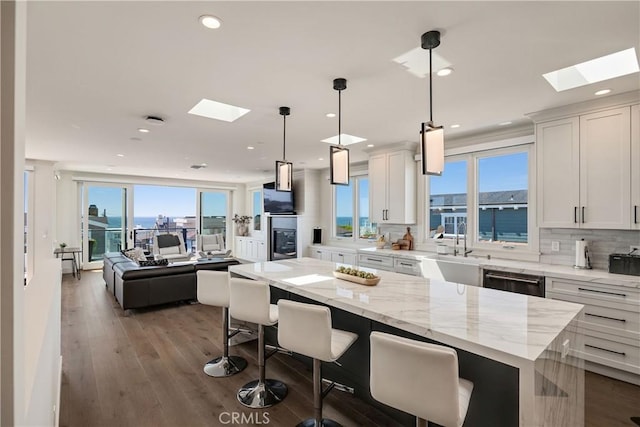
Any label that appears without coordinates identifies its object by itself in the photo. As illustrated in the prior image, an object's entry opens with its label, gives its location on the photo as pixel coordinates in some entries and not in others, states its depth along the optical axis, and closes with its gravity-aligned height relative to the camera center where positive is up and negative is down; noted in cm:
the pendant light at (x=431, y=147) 216 +48
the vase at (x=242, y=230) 1048 -50
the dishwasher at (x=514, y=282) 333 -75
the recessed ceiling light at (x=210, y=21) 183 +116
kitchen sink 382 -70
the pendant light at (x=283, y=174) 346 +46
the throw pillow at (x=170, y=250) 771 -88
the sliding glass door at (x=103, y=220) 834 -14
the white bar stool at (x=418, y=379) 131 -73
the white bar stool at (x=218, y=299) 294 -80
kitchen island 133 -58
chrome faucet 457 -31
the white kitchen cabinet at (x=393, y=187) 514 +48
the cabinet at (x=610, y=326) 279 -102
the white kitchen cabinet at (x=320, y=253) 655 -83
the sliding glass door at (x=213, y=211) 1036 +13
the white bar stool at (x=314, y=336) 189 -77
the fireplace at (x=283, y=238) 755 -57
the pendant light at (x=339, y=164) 293 +48
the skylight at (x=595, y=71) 254 +125
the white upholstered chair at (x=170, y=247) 754 -81
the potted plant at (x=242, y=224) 1048 -30
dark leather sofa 472 -106
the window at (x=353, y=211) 671 +10
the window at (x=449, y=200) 482 +24
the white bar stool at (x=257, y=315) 245 -81
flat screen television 786 +36
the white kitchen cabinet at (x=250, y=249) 895 -104
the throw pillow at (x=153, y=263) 512 -79
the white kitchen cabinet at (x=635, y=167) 296 +46
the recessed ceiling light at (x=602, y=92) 292 +117
